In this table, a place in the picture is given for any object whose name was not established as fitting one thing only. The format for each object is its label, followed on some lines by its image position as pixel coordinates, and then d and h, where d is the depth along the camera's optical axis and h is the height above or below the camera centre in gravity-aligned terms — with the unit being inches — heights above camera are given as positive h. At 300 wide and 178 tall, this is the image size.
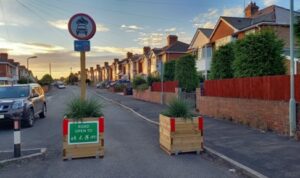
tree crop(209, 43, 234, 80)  715.4 +42.8
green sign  332.5 -45.0
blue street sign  375.2 +41.9
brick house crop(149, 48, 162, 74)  2486.0 +196.1
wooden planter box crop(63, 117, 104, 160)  329.4 -50.3
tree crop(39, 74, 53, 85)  3714.8 +84.7
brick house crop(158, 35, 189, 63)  2245.3 +223.7
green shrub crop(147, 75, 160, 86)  1344.7 +19.8
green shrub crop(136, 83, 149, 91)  1407.7 -11.1
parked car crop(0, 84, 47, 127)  555.3 -28.6
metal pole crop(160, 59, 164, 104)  1090.7 -25.0
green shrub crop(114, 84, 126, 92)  2474.9 -25.0
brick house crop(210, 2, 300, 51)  1167.0 +212.9
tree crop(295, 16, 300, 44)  467.5 +72.6
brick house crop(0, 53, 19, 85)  2679.4 +124.8
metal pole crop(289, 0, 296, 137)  409.1 -6.9
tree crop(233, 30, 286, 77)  553.9 +45.0
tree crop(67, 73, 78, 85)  6511.3 +109.2
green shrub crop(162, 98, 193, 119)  354.0 -25.3
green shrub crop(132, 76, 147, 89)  1608.3 +14.6
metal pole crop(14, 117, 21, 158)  337.4 -53.6
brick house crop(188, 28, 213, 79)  1572.3 +168.0
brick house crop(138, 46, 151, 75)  2829.7 +182.5
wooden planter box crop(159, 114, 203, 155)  341.7 -49.7
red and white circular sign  375.6 +61.9
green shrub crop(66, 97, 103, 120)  342.3 -23.3
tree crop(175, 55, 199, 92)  962.7 +26.7
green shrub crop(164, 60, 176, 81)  1251.9 +47.7
